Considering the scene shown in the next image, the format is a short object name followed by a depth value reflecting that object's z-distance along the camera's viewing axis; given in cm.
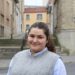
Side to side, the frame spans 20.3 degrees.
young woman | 177
